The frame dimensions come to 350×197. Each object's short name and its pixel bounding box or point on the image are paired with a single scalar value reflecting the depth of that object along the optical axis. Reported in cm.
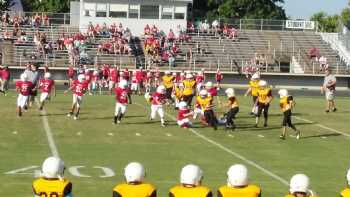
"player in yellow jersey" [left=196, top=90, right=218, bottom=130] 2600
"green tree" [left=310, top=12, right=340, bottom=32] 12712
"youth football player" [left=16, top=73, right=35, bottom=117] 2753
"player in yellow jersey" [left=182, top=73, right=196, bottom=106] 3058
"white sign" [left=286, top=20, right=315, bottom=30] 6375
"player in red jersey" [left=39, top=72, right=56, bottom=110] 2927
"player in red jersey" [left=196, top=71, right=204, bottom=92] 3719
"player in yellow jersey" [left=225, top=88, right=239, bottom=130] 2541
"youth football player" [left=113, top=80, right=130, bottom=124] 2634
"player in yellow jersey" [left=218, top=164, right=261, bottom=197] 835
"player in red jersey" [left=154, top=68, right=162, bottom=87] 4694
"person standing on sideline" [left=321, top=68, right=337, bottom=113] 3291
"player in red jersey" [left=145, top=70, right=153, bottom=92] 4391
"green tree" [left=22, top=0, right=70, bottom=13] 8112
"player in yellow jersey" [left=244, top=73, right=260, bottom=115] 3002
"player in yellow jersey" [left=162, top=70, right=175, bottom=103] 3419
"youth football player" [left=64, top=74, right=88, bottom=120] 2772
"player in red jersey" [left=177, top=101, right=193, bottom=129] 2611
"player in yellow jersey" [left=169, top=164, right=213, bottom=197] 843
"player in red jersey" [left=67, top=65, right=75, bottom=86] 4394
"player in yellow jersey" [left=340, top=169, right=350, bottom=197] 873
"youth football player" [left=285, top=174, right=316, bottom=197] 812
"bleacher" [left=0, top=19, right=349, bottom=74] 5425
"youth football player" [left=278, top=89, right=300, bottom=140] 2356
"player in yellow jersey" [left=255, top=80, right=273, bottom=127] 2722
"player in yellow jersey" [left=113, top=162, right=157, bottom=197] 845
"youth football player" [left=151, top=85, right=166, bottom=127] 2694
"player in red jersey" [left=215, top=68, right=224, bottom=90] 4749
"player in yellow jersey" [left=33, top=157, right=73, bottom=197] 857
